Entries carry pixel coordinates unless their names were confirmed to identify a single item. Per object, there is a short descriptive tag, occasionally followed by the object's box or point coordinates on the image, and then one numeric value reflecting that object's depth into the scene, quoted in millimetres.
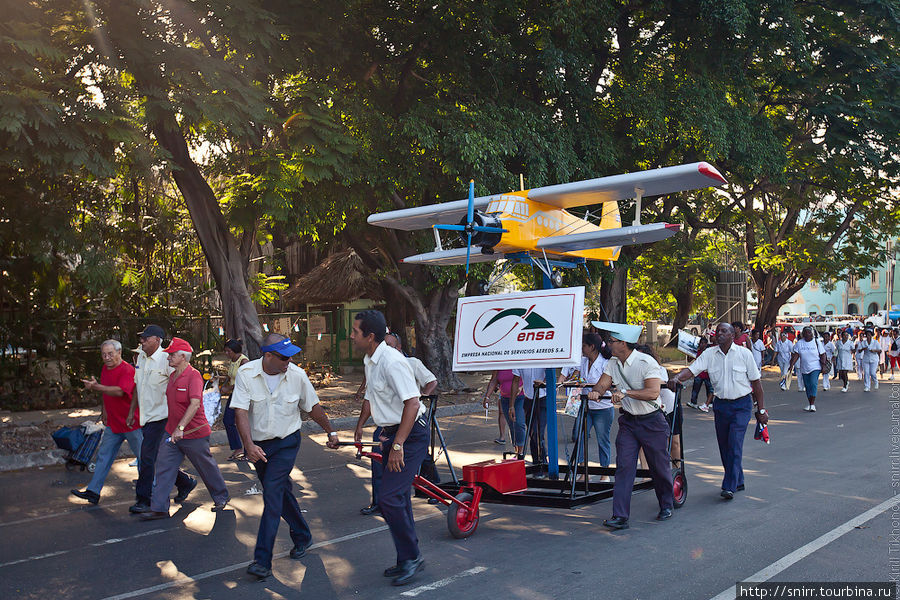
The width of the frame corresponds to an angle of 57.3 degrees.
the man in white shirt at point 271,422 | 6035
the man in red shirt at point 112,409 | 8820
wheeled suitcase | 10672
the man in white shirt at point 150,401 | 8383
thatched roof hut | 28094
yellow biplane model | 8367
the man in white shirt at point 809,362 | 16859
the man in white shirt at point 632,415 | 7227
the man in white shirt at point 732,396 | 8393
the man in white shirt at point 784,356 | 22891
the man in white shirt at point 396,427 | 5832
